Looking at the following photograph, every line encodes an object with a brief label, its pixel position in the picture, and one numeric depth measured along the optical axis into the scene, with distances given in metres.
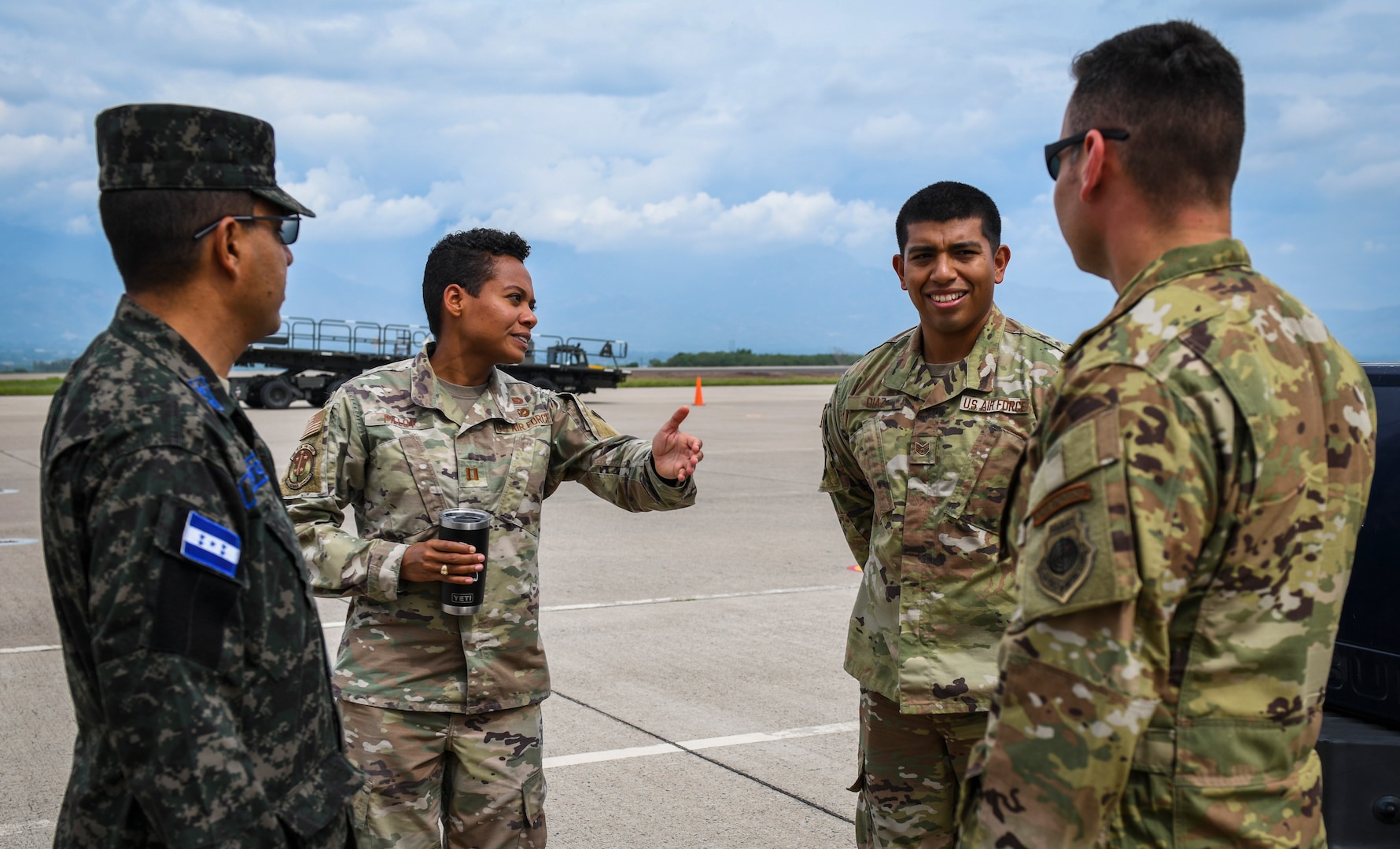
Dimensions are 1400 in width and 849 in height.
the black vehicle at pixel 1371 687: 2.69
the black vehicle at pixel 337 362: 26.92
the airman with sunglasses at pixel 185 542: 1.75
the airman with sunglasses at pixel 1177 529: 1.63
